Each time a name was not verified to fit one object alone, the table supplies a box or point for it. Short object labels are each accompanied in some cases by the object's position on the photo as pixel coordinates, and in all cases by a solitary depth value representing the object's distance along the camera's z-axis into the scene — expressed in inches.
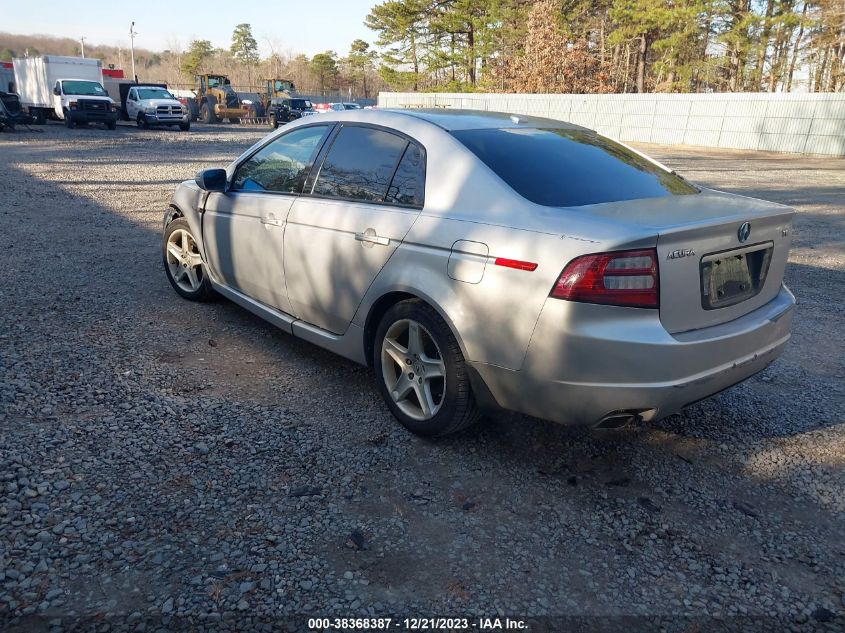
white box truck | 1093.8
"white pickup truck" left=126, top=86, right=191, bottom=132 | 1184.2
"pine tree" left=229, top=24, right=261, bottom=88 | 4384.8
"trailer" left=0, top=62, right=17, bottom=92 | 1387.8
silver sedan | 106.4
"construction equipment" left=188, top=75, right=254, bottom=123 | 1492.4
